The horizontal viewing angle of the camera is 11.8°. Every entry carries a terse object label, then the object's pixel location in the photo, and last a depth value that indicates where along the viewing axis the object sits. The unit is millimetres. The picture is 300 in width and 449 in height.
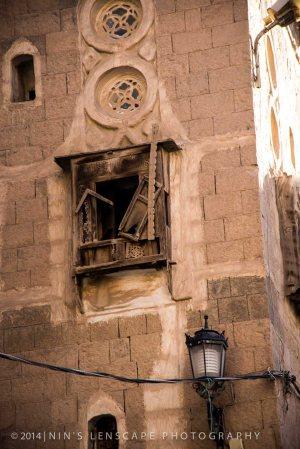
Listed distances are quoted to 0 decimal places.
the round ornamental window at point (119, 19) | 18281
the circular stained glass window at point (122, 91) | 17953
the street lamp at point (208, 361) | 15641
